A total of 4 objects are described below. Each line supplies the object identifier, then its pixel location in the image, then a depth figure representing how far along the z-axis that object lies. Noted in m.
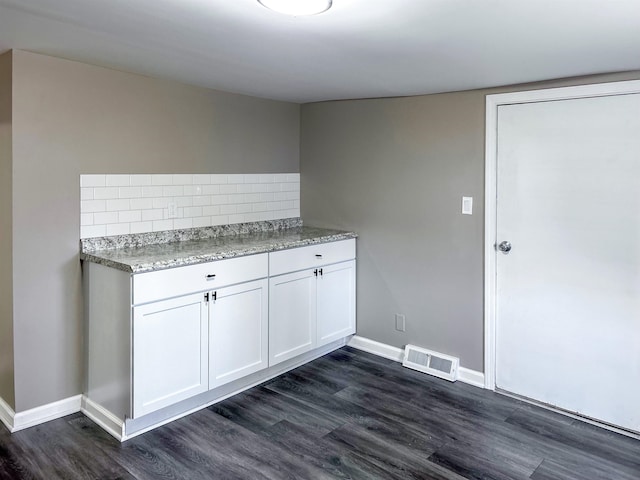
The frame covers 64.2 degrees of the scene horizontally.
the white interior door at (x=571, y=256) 2.83
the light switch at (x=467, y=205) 3.42
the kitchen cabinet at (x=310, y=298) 3.47
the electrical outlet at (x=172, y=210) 3.45
